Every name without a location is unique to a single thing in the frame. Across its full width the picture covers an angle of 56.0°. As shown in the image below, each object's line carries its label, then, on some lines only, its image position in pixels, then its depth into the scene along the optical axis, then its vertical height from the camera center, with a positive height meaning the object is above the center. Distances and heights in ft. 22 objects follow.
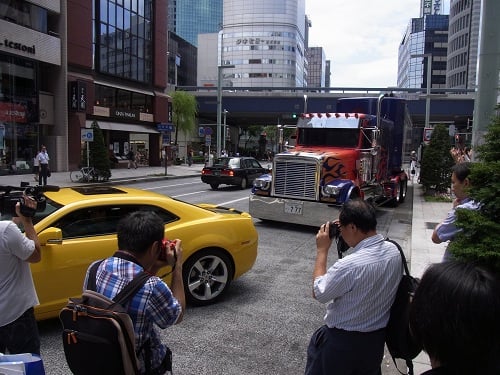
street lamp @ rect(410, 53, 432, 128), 94.29 +15.17
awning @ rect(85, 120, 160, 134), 112.63 +4.15
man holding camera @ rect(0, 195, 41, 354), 9.57 -3.01
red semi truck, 35.27 -1.51
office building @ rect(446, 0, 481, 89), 333.62 +79.58
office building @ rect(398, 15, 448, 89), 455.22 +103.99
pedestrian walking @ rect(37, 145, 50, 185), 68.54 -3.61
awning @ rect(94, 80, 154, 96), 110.94 +14.13
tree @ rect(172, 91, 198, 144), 152.66 +11.50
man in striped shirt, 8.45 -2.83
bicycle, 78.33 -5.25
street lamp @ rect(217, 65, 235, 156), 115.51 +8.58
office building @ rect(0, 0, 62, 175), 83.41 +11.01
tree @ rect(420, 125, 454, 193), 59.98 -1.70
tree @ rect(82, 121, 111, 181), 78.79 -2.08
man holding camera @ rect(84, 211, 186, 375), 7.30 -2.17
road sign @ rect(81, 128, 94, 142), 75.46 +1.19
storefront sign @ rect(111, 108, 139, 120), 115.85 +7.41
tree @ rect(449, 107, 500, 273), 9.27 -1.40
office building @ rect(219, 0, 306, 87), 446.60 +101.65
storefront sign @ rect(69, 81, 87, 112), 98.45 +9.83
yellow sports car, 14.88 -3.39
